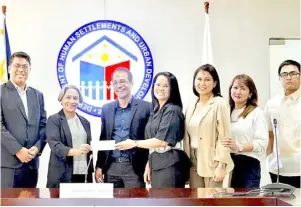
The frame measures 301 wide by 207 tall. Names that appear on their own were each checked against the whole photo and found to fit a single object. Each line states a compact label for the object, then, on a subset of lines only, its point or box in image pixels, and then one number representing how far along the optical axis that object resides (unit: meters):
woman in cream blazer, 2.98
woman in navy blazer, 3.28
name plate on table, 2.14
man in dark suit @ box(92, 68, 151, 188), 3.20
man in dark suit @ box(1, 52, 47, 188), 3.28
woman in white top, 3.18
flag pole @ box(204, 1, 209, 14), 3.74
